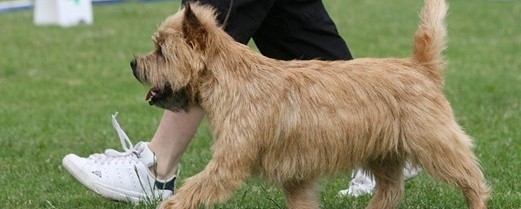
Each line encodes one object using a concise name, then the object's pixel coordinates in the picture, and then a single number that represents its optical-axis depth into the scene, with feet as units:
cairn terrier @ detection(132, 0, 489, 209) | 28.38
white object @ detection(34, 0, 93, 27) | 96.65
